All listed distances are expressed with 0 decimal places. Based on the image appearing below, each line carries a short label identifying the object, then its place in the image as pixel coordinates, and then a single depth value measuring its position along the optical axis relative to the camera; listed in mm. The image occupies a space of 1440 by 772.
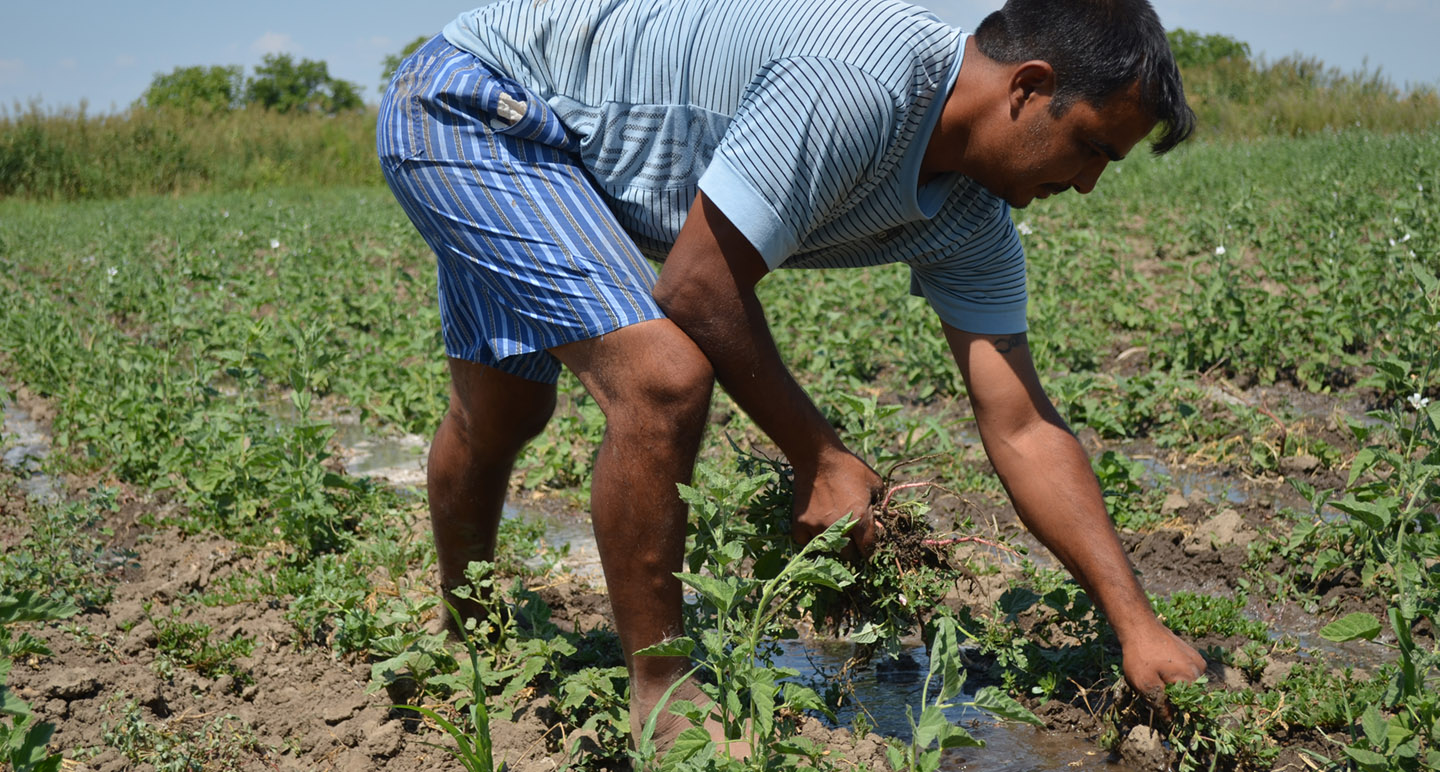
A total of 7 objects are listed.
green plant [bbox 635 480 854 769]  1841
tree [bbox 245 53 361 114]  73062
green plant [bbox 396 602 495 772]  1999
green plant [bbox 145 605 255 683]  2904
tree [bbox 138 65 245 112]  71188
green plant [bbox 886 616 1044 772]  1749
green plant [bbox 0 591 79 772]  1649
